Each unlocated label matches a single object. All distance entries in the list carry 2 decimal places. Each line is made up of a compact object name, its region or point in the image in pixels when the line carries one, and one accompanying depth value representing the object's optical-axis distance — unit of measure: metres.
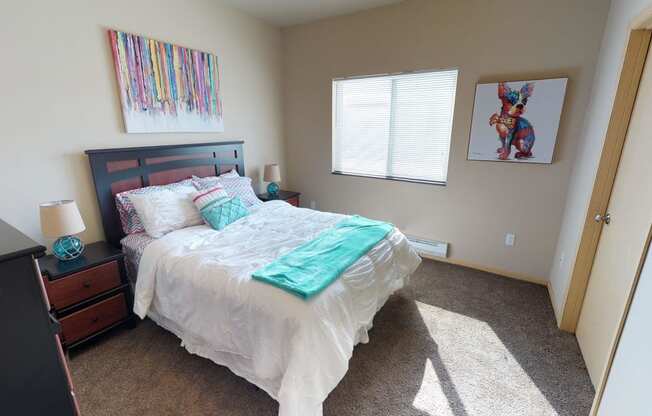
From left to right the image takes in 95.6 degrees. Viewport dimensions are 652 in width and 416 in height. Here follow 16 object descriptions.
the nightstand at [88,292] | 1.82
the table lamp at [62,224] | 1.80
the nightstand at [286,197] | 3.62
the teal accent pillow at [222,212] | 2.39
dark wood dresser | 0.92
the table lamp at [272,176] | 3.57
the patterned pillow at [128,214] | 2.30
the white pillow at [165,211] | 2.23
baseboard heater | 3.25
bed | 1.39
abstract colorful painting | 2.35
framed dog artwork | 2.48
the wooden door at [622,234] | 1.48
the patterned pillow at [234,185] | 2.77
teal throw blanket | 1.53
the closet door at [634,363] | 1.02
